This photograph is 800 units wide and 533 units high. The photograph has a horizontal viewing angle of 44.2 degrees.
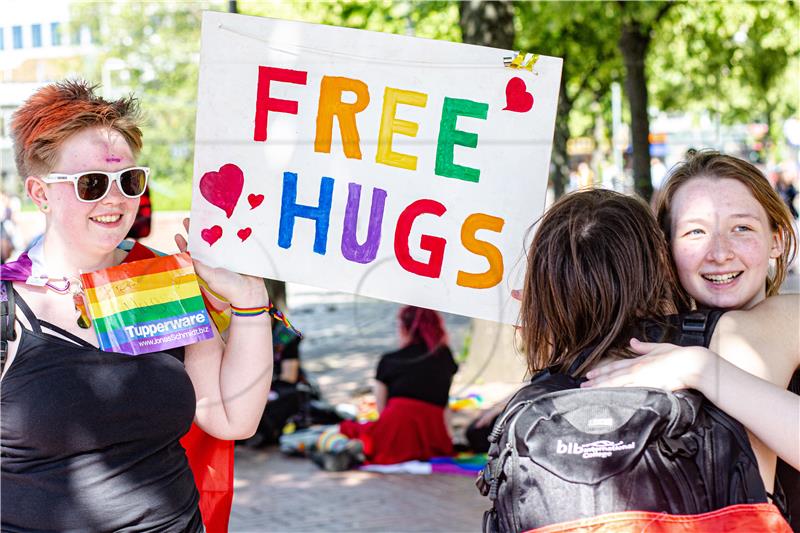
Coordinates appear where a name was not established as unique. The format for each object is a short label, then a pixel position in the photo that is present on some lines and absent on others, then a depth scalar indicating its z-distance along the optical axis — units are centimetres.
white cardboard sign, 265
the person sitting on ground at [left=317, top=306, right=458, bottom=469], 691
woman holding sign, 227
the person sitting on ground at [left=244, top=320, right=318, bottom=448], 752
